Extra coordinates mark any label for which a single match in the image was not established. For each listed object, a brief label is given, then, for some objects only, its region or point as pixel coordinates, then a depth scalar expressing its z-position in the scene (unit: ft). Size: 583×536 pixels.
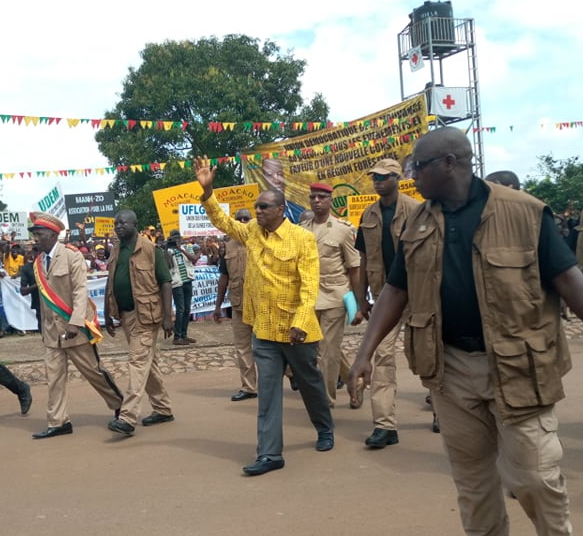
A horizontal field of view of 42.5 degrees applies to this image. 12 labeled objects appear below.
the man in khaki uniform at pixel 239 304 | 24.50
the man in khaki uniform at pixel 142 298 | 20.66
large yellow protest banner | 47.50
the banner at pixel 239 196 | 50.14
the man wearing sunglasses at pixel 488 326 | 8.99
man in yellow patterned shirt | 16.23
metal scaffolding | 78.64
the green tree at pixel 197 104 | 99.91
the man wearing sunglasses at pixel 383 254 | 17.66
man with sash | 20.22
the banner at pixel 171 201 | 50.83
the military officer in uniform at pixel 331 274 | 20.54
